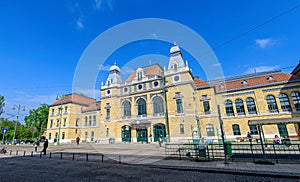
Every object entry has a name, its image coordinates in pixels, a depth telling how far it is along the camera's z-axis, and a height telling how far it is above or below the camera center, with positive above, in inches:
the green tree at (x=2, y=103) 1565.7 +302.0
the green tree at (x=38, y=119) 1819.6 +139.6
